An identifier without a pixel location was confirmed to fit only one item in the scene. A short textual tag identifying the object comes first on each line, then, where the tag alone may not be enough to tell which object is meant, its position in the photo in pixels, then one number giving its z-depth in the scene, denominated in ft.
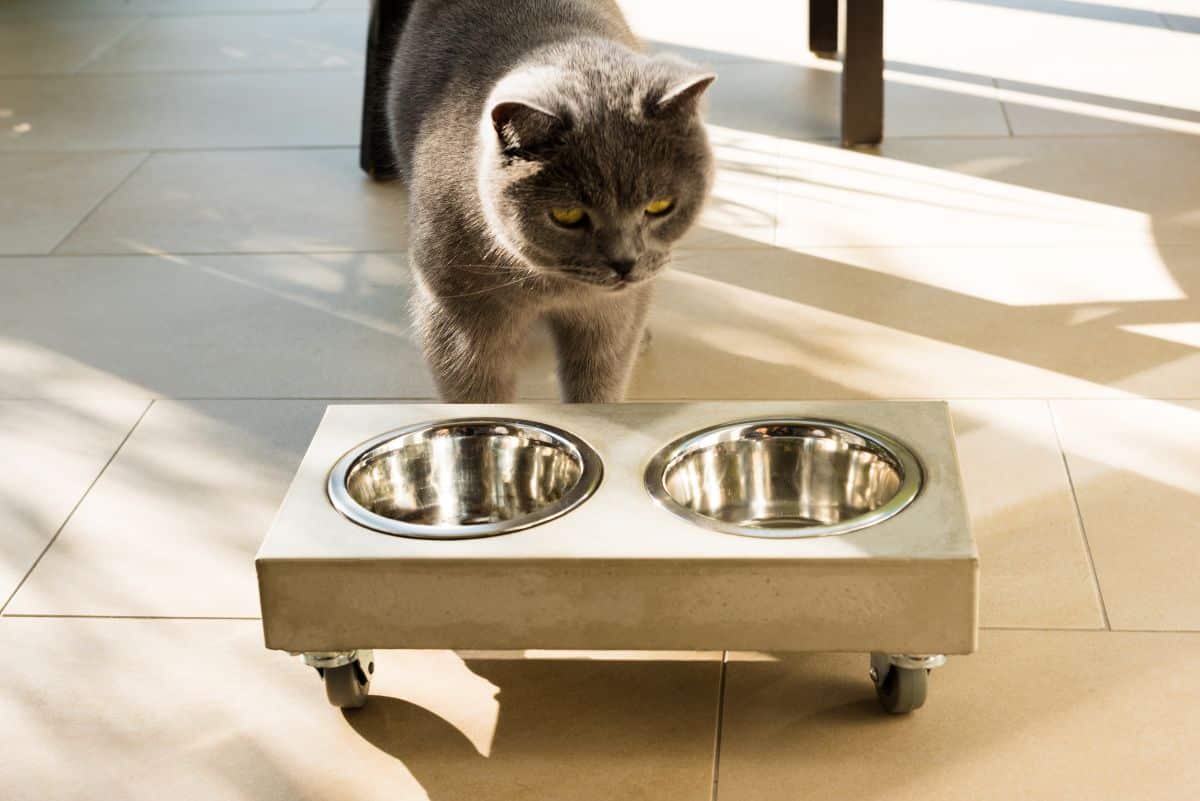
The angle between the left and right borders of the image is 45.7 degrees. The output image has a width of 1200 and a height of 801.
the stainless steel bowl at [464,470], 4.81
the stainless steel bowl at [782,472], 4.74
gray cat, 4.79
